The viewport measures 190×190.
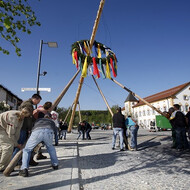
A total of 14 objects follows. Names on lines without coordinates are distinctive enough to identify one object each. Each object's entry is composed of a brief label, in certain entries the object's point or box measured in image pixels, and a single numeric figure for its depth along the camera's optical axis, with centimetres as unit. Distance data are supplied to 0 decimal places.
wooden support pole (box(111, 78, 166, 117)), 1024
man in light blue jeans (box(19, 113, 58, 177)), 344
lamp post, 888
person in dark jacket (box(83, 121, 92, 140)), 1309
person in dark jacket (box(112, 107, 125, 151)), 707
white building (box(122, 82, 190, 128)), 4272
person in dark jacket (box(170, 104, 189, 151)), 672
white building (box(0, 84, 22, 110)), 3316
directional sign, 895
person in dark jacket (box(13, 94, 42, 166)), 436
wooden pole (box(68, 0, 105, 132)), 999
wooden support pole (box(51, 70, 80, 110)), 913
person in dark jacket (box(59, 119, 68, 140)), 1256
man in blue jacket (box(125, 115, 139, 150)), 708
